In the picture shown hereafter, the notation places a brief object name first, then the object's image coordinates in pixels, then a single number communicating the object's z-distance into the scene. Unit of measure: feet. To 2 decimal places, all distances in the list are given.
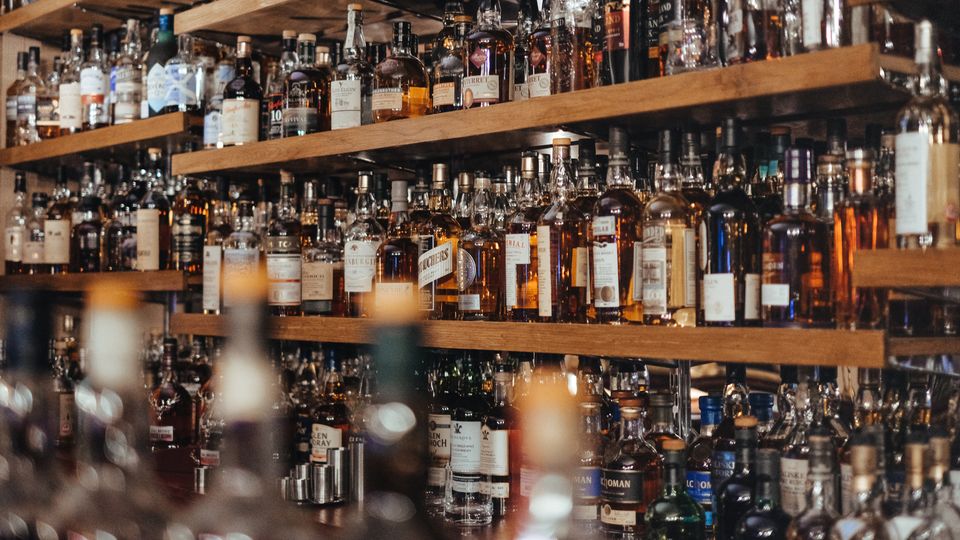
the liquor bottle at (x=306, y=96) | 7.85
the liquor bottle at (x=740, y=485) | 5.59
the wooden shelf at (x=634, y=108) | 4.91
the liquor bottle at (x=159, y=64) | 9.24
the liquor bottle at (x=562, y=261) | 6.23
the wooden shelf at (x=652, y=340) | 4.68
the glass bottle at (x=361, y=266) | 7.35
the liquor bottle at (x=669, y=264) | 5.61
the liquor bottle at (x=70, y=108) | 10.43
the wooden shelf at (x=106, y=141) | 8.92
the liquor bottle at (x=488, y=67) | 6.64
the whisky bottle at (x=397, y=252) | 7.22
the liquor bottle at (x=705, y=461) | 6.00
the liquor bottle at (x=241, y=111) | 8.36
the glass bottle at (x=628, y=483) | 5.97
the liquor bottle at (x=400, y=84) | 7.19
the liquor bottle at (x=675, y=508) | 5.58
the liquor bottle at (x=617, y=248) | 5.90
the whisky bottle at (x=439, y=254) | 6.88
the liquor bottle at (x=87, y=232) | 10.61
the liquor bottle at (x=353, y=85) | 7.48
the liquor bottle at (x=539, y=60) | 6.47
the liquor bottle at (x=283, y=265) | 7.85
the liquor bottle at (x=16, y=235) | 11.02
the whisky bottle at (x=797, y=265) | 5.22
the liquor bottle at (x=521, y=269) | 6.43
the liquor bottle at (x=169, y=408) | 9.66
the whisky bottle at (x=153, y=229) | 9.43
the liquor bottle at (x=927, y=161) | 4.70
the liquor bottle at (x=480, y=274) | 6.77
